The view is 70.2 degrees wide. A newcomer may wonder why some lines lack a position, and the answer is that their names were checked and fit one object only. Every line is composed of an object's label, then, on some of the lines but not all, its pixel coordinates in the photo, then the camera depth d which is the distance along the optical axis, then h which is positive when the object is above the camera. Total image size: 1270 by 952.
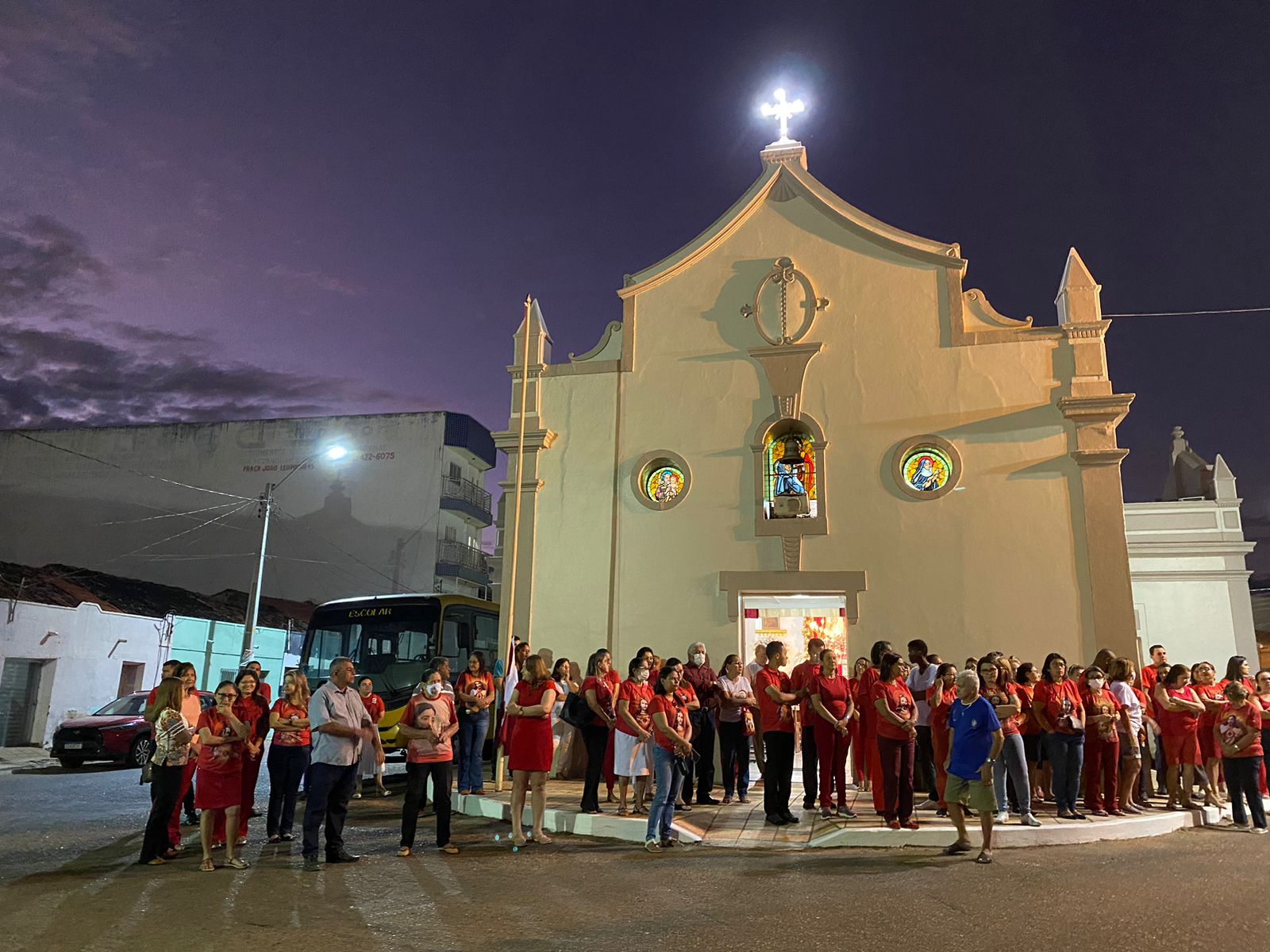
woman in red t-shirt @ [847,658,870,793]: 10.90 -0.52
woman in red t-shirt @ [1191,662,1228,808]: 10.63 -0.16
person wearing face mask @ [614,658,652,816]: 9.27 -0.42
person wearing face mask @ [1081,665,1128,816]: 9.95 -0.46
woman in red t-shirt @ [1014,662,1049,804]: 10.13 -0.38
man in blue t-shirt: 7.82 -0.49
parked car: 16.64 -1.09
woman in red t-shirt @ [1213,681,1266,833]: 9.62 -0.44
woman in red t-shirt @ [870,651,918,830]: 8.84 -0.44
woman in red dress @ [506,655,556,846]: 8.80 -0.42
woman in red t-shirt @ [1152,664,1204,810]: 10.51 -0.28
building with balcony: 37.91 +7.31
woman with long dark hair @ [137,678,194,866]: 7.99 -0.82
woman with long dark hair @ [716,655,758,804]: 10.91 -0.35
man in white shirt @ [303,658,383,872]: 7.94 -0.64
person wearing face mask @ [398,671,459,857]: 8.50 -0.65
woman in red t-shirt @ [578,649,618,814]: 10.10 -0.32
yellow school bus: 15.73 +0.85
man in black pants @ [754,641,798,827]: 9.61 -0.56
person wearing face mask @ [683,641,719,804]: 10.95 -0.32
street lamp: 20.94 +2.58
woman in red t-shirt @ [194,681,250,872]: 7.90 -0.81
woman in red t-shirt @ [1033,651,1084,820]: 9.73 -0.27
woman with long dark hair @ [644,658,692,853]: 8.68 -0.68
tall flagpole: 13.66 +3.38
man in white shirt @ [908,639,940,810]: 10.29 -0.34
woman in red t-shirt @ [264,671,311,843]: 9.23 -0.71
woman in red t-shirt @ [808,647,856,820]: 9.69 -0.28
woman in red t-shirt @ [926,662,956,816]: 10.02 -0.13
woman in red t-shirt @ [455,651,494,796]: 11.03 -0.39
